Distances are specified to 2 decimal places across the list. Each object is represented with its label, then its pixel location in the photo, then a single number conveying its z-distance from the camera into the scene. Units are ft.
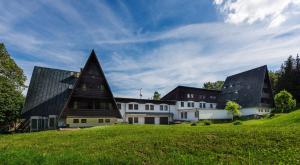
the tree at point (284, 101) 98.33
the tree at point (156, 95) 214.35
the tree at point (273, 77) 147.55
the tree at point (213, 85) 214.61
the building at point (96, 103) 72.18
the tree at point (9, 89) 69.73
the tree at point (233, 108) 103.99
